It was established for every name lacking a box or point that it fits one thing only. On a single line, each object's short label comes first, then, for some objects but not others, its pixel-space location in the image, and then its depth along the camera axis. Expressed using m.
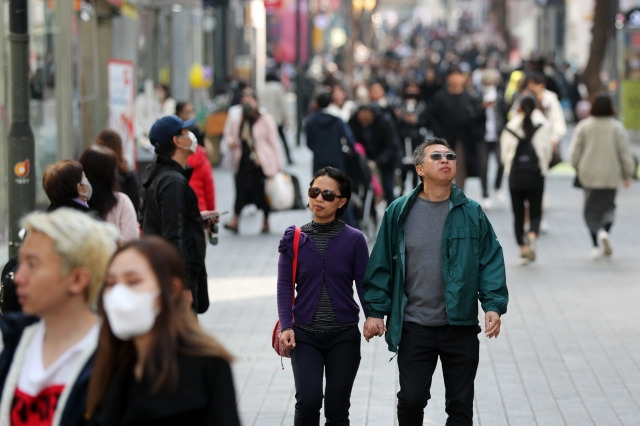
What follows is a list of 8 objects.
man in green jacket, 12.90
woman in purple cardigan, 12.95
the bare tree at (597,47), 51.19
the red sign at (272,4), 65.37
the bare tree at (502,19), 100.21
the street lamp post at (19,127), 18.05
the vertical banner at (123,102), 30.53
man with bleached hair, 7.83
